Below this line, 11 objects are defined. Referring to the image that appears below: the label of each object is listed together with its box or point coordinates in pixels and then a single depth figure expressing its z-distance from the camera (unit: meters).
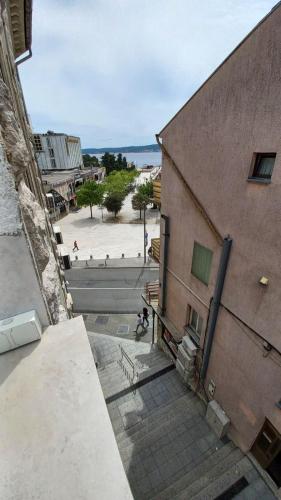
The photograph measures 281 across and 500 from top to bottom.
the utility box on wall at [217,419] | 7.78
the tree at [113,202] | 39.31
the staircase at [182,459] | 6.84
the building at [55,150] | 58.25
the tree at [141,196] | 37.78
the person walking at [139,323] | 15.08
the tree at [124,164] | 84.76
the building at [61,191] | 37.63
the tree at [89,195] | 39.06
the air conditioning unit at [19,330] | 2.98
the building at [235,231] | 4.58
